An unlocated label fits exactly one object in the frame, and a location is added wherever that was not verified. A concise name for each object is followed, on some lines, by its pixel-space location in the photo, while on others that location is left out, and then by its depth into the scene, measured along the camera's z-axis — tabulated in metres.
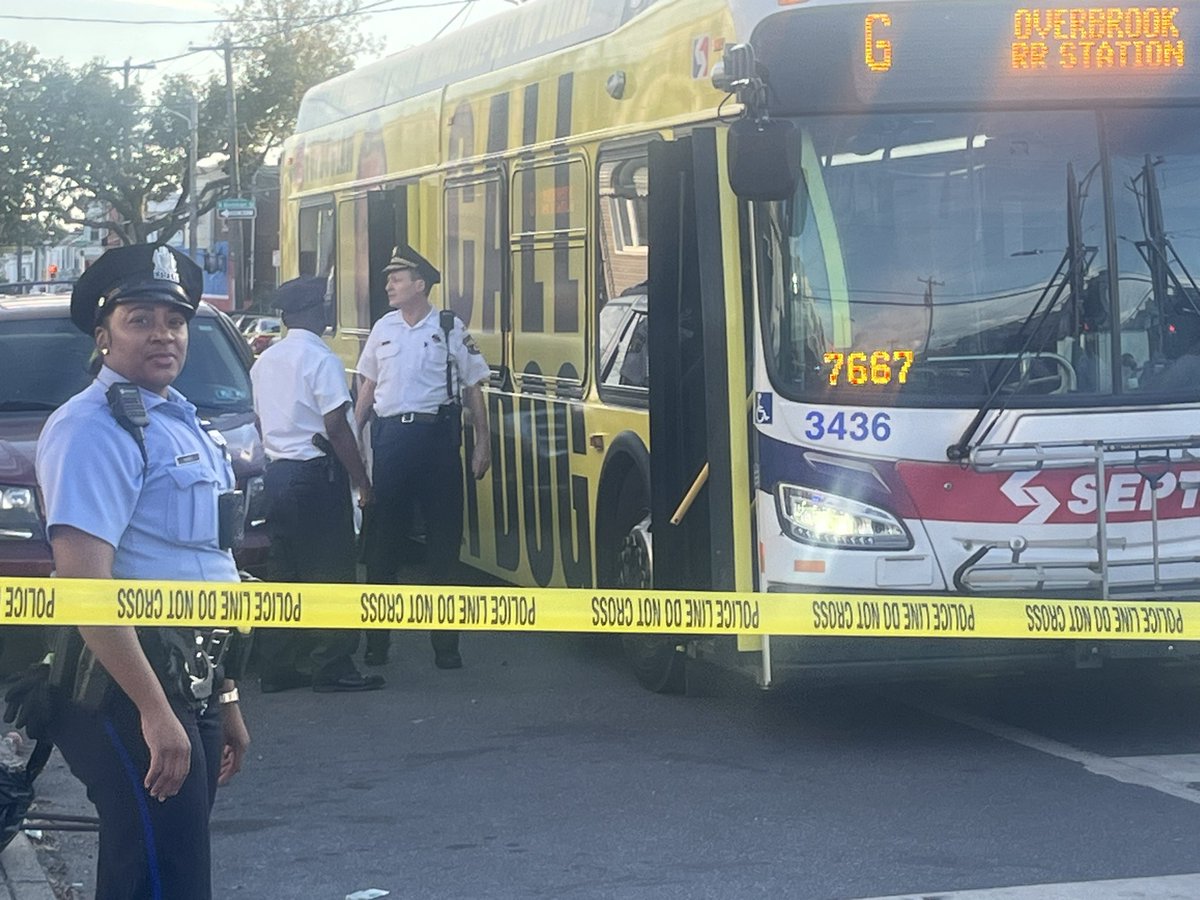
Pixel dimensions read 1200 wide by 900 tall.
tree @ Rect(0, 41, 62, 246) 50.50
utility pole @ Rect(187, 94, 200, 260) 42.41
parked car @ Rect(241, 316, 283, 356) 38.50
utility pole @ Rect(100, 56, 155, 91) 45.69
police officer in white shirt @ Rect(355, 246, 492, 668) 9.41
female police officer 3.71
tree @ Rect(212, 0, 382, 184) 44.78
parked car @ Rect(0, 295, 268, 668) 8.45
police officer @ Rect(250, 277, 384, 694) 8.70
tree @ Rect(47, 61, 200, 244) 50.56
